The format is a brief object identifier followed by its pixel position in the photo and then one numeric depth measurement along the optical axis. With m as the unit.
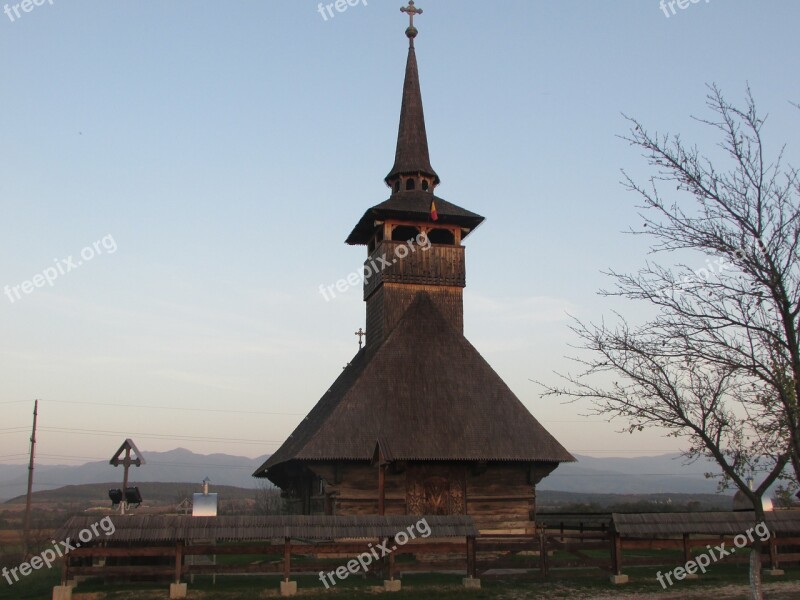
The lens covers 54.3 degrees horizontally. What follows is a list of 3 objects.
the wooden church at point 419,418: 21.92
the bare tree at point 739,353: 10.19
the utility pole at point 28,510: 29.57
